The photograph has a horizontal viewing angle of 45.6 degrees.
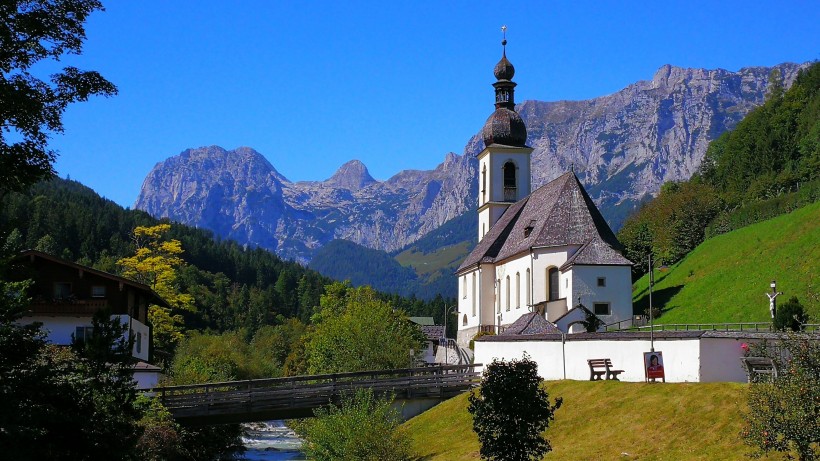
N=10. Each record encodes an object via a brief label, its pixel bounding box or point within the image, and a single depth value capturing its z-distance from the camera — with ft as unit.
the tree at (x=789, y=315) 128.47
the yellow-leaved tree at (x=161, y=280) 211.82
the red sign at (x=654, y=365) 110.63
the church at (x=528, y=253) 190.90
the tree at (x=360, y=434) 124.16
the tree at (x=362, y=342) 207.21
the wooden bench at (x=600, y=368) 122.01
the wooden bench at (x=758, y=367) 87.40
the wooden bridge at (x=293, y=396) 140.36
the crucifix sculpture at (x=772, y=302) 160.62
